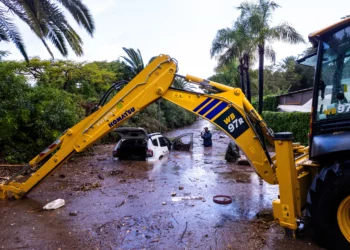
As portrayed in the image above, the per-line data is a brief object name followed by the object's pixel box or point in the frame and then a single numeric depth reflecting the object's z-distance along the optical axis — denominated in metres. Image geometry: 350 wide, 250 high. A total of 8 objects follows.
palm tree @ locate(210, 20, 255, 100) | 19.02
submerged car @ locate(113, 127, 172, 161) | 11.66
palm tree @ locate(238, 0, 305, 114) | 17.55
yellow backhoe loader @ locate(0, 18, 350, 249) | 3.48
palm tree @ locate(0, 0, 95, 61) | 7.70
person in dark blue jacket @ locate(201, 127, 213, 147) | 17.66
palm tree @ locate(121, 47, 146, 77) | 26.53
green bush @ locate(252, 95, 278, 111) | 24.56
